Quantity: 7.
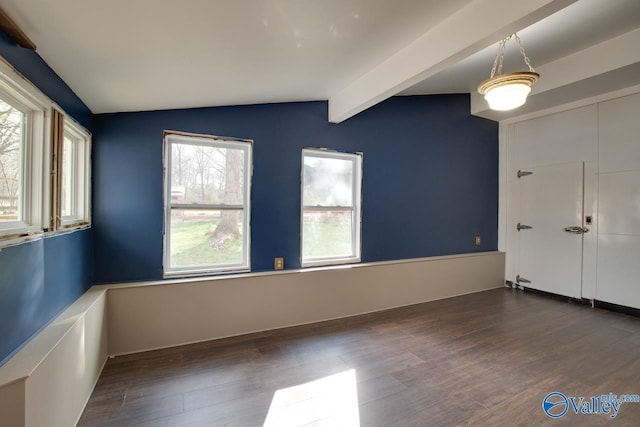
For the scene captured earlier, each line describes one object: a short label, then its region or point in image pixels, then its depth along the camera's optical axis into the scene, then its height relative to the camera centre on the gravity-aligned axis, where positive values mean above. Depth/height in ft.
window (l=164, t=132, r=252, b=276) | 8.88 +0.22
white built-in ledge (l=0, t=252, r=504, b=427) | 4.31 -2.90
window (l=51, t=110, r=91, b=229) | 5.68 +0.82
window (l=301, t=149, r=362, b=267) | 10.90 +0.20
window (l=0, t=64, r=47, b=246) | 4.50 +0.87
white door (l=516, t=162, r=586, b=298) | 12.89 -0.70
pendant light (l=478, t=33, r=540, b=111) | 6.27 +2.90
